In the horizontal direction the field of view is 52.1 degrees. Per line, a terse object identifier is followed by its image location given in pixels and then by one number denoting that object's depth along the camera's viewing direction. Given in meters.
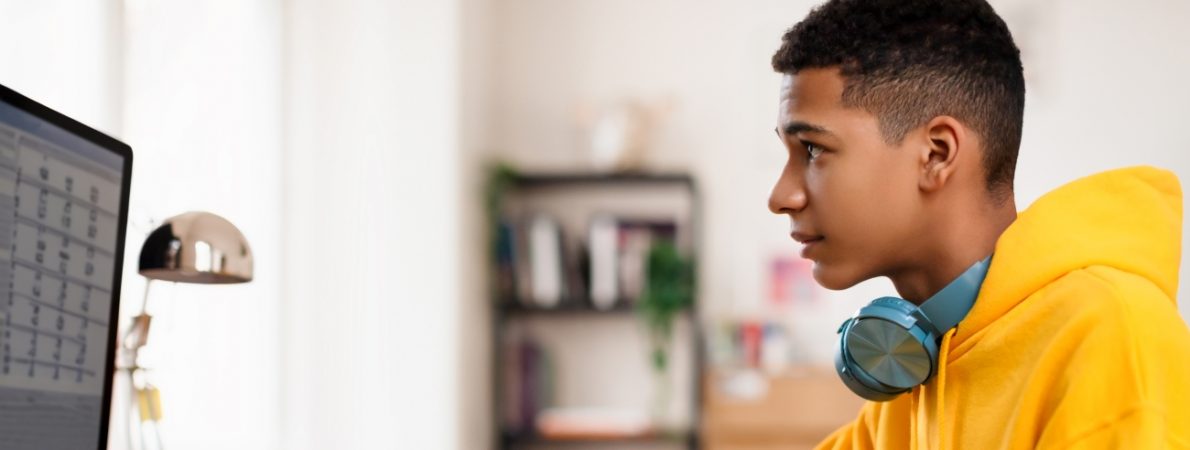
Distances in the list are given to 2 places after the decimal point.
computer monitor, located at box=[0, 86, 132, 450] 0.89
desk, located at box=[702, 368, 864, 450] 4.07
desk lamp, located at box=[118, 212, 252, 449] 1.34
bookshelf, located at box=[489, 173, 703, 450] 4.35
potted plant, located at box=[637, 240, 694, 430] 4.09
